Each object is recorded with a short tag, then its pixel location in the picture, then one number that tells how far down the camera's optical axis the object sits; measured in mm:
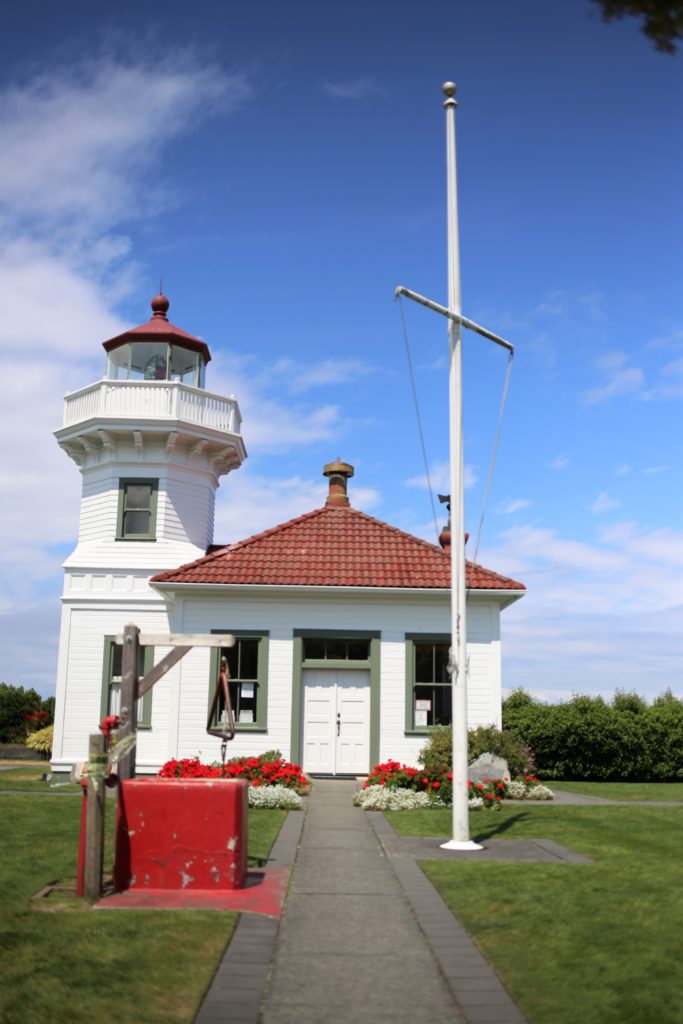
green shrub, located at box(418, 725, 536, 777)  17172
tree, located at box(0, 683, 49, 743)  28781
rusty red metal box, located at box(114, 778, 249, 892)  7895
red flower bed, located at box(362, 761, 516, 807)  14516
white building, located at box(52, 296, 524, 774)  18703
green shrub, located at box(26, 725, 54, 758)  25984
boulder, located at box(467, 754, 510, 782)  15844
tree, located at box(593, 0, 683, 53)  3346
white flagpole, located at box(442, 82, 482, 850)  10625
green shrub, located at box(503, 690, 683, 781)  21375
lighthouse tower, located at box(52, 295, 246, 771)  19688
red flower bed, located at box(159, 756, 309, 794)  15570
